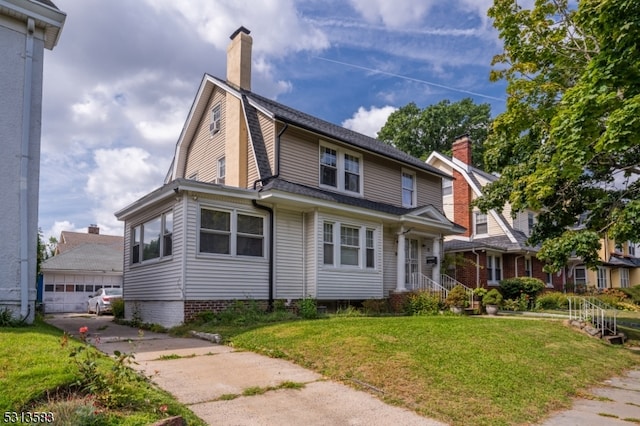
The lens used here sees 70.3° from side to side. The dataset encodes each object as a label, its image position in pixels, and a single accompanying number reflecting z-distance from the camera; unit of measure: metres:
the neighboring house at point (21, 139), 8.86
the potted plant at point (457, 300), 16.39
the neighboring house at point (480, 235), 22.89
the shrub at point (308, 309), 13.29
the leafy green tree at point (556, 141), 8.72
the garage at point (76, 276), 26.48
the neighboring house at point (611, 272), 32.03
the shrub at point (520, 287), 22.00
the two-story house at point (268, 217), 12.62
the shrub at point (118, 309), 16.09
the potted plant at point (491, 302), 17.56
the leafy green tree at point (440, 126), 44.44
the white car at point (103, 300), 21.93
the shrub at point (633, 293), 28.59
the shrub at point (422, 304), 16.38
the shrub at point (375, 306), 15.50
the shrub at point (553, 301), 22.36
